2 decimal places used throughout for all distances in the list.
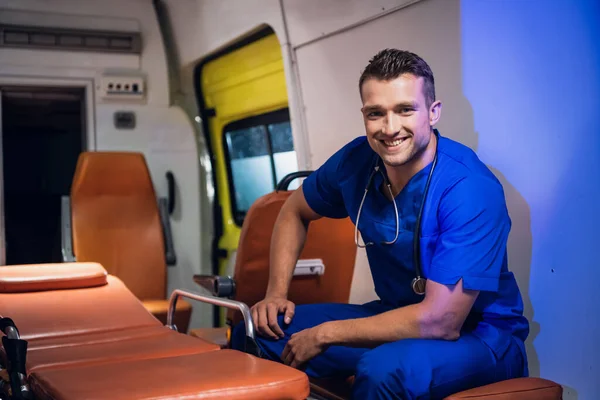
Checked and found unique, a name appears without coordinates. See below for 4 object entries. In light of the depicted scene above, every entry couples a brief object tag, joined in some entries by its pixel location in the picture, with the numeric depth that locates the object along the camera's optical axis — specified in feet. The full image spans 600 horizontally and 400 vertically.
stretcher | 5.76
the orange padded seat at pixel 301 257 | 9.32
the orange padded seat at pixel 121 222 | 14.38
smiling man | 6.16
